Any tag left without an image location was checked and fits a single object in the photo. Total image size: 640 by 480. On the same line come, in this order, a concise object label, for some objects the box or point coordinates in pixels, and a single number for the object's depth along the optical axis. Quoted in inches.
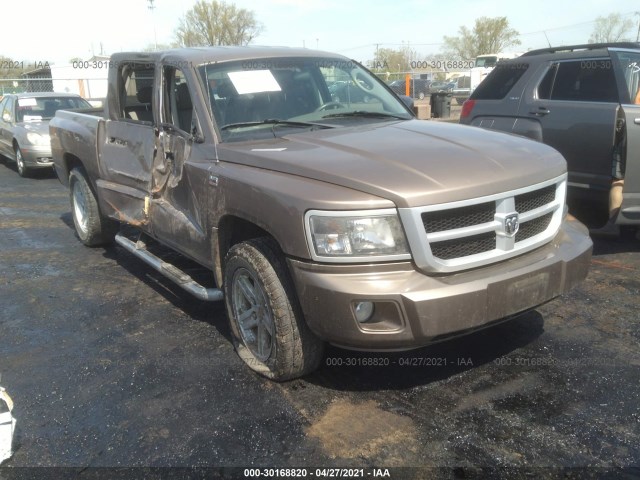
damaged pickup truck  108.2
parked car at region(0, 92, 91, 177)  443.5
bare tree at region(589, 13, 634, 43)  2212.2
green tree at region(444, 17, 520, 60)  2315.9
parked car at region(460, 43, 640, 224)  194.9
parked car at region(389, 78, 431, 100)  1252.3
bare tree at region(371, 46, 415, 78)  2137.4
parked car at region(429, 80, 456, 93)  1437.9
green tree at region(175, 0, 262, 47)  1807.3
